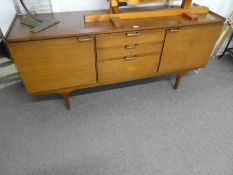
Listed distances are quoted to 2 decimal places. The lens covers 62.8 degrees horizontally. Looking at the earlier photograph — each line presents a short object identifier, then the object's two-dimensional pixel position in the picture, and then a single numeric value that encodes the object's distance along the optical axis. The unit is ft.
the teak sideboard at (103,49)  4.04
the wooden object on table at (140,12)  4.67
